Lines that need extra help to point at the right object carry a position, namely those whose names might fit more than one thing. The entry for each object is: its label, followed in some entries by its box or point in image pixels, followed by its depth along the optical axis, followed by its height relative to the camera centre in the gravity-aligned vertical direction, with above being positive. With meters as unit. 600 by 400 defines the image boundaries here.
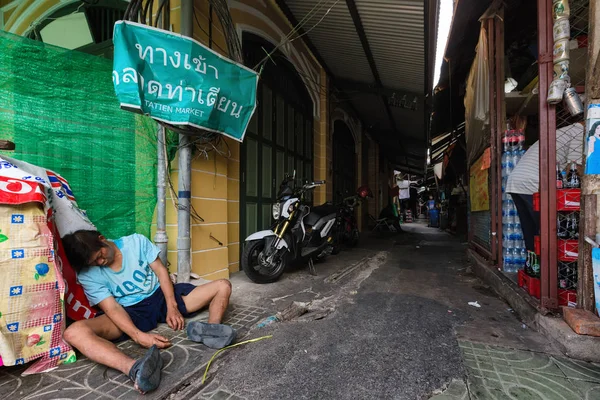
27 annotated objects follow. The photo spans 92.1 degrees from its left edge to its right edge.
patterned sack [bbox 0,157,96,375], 1.52 -0.42
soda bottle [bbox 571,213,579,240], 2.18 -0.19
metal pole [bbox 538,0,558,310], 2.14 +0.13
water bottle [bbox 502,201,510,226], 3.36 -0.14
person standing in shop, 2.37 +0.24
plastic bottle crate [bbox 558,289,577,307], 2.12 -0.72
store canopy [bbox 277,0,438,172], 4.11 +2.70
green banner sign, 2.22 +1.06
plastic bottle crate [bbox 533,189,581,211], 2.12 +0.01
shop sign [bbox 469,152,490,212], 4.04 +0.23
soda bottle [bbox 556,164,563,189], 2.27 +0.17
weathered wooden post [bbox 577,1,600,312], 1.88 +0.03
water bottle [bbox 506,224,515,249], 3.29 -0.40
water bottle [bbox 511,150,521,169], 3.30 +0.51
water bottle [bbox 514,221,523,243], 3.28 -0.36
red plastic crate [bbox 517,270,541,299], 2.36 -0.72
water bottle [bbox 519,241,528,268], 3.27 -0.61
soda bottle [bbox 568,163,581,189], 2.23 +0.18
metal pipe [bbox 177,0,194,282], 2.80 +0.04
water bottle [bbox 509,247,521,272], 3.28 -0.65
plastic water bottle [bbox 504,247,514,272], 3.31 -0.68
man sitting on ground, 1.60 -0.75
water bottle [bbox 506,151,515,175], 3.33 +0.44
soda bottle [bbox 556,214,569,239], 2.20 -0.20
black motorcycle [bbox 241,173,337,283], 3.42 -0.48
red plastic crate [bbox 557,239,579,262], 2.12 -0.36
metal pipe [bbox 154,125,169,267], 2.81 +0.18
